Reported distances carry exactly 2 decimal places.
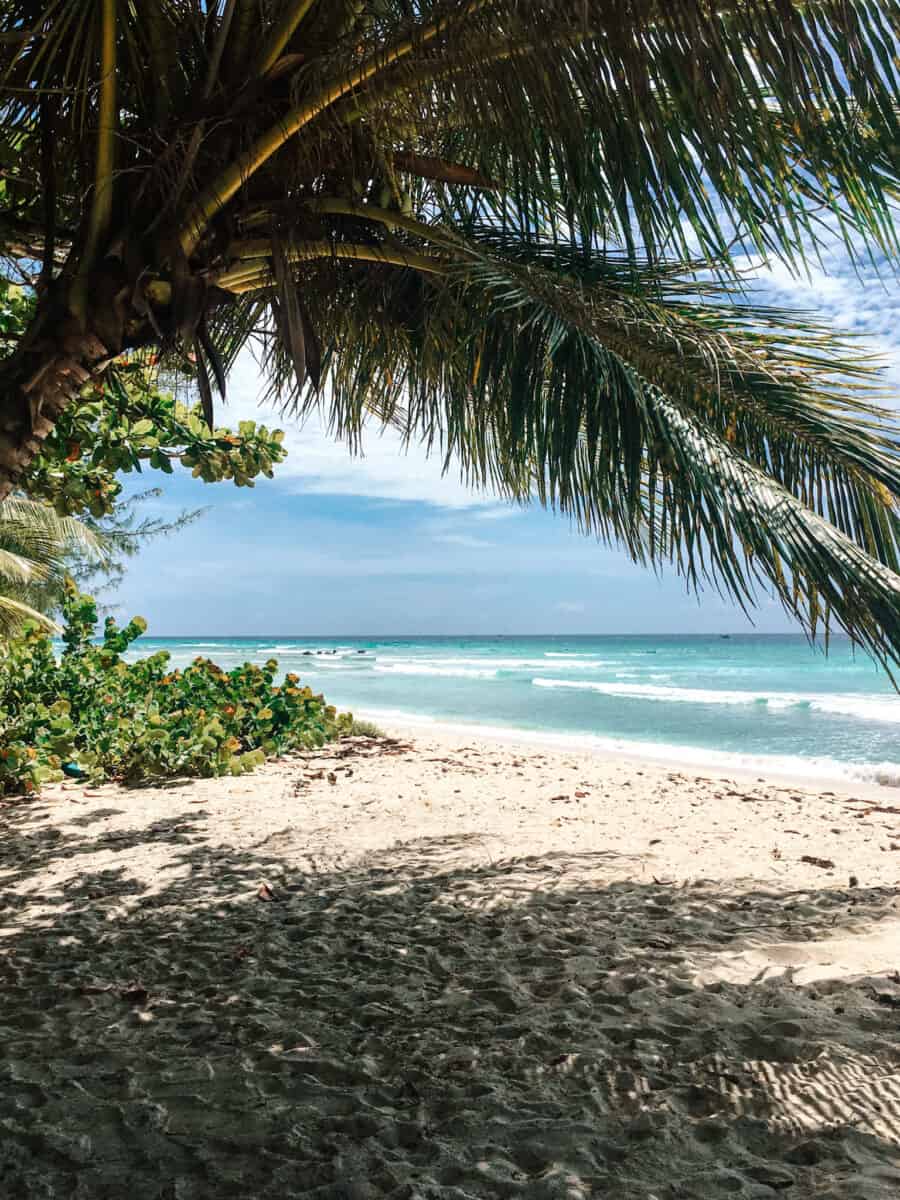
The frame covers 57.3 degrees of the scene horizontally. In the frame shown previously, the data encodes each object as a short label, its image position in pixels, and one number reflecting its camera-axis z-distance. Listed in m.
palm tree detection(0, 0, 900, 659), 2.19
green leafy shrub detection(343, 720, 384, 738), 8.86
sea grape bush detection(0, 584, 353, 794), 5.97
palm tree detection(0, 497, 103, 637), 8.86
